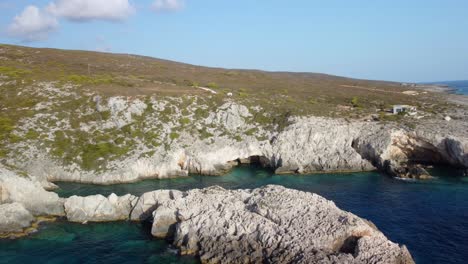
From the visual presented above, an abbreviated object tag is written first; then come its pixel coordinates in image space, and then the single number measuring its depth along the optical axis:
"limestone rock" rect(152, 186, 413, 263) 29.86
